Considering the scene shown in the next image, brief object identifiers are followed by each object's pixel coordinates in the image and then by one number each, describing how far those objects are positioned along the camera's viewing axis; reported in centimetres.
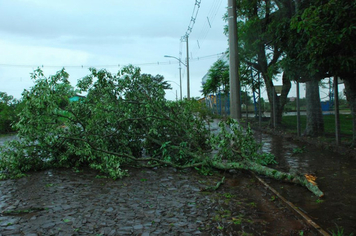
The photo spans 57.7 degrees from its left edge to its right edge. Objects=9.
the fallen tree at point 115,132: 770
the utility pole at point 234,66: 918
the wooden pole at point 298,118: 1149
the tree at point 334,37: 734
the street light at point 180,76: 5926
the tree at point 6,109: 2053
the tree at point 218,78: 2580
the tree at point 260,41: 1474
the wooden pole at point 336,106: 872
